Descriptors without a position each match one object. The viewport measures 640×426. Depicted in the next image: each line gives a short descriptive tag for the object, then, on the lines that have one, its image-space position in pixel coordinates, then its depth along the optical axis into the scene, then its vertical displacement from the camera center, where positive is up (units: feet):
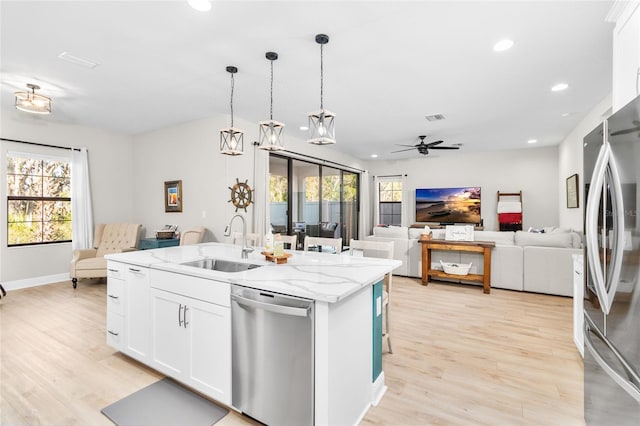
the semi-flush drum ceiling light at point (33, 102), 11.44 +4.26
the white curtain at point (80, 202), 17.19 +0.69
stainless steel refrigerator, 4.01 -0.83
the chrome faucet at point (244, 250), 8.49 -1.05
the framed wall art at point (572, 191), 16.95 +1.28
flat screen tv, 25.79 +0.78
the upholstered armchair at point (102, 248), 15.53 -1.88
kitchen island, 5.09 -2.18
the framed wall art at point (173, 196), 16.81 +1.01
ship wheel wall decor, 15.15 +0.95
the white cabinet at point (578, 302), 8.54 -2.53
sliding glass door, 18.78 +1.06
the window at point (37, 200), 15.62 +0.77
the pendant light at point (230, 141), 9.87 +2.39
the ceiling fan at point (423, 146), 19.12 +4.22
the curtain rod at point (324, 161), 19.37 +3.89
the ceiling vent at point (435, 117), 15.39 +4.94
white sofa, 14.26 -2.29
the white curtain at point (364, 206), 27.73 +0.71
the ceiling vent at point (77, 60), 9.45 +4.89
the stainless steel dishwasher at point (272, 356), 5.13 -2.54
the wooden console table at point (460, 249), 15.12 -2.11
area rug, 6.12 -4.10
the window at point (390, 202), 29.19 +1.15
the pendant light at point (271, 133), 8.66 +2.35
